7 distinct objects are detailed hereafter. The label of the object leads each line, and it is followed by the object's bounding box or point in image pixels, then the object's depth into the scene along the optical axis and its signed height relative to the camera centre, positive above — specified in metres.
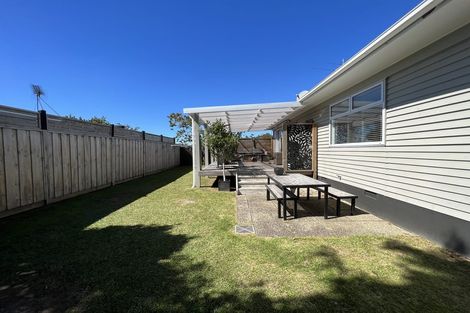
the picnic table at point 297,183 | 4.21 -0.74
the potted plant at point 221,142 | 7.94 +0.27
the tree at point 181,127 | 24.45 +2.63
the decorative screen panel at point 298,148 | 8.40 +0.00
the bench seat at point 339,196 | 4.37 -1.01
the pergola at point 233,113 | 7.44 +1.43
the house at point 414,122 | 2.81 +0.44
